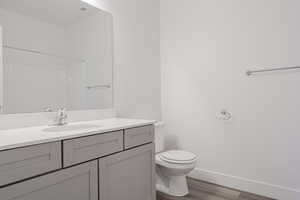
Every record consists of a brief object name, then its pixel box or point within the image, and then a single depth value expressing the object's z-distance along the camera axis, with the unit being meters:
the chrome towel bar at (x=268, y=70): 1.71
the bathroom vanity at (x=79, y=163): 0.84
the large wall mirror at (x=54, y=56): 1.30
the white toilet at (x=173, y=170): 1.80
